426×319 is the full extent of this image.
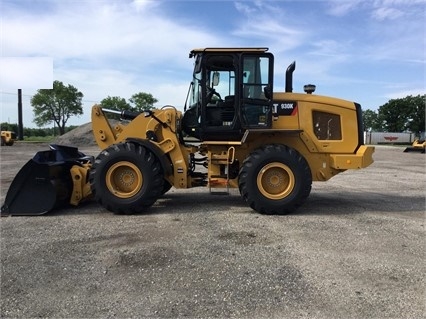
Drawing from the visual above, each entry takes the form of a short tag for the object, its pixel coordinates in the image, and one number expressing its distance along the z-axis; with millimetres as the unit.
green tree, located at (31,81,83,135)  74500
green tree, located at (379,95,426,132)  89569
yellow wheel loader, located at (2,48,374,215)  7223
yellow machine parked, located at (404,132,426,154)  31781
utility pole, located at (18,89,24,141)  49319
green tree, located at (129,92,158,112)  72831
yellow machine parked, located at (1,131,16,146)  37125
